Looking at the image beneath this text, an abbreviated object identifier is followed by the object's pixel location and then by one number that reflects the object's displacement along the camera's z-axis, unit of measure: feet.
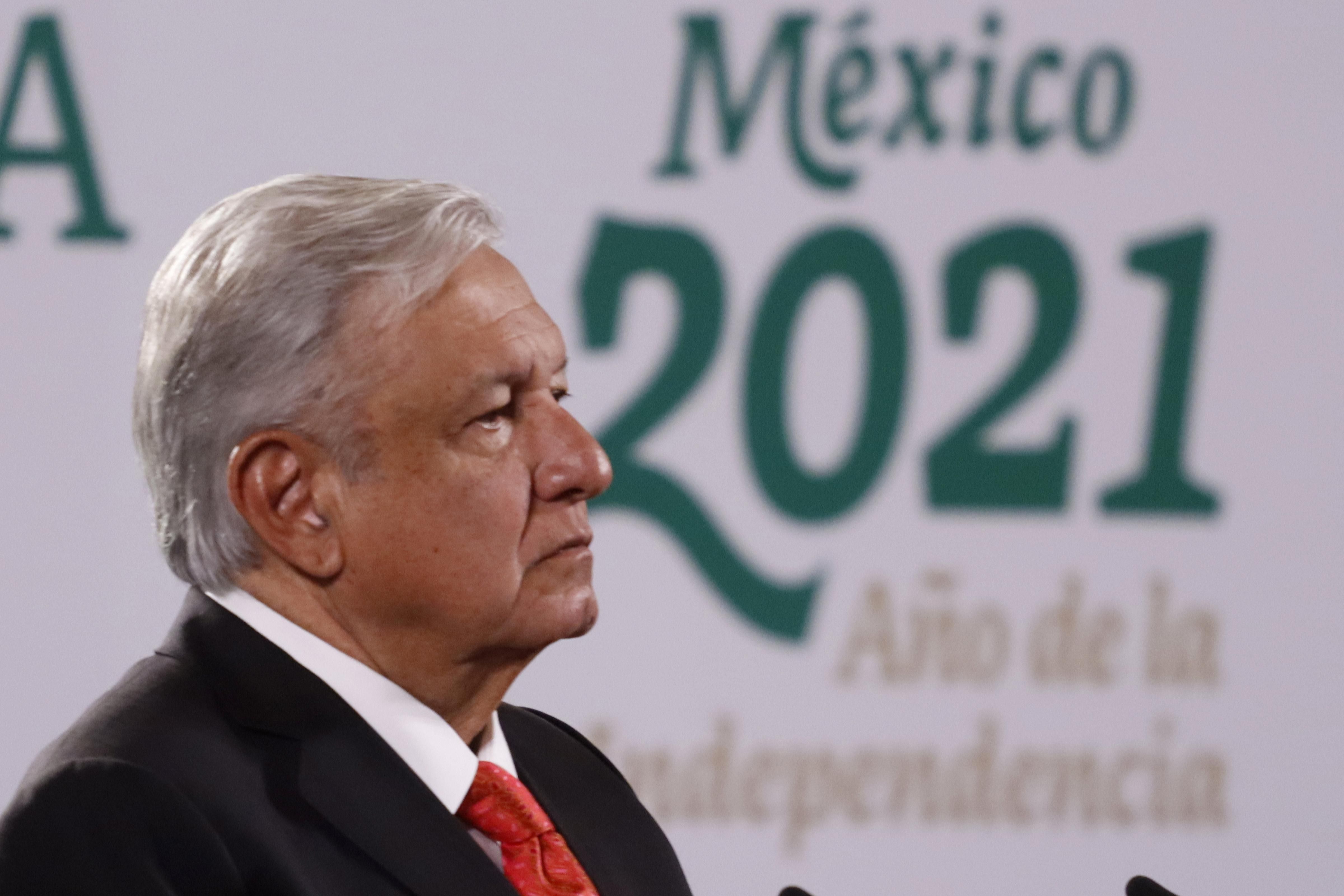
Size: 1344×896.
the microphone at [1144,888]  17.84
